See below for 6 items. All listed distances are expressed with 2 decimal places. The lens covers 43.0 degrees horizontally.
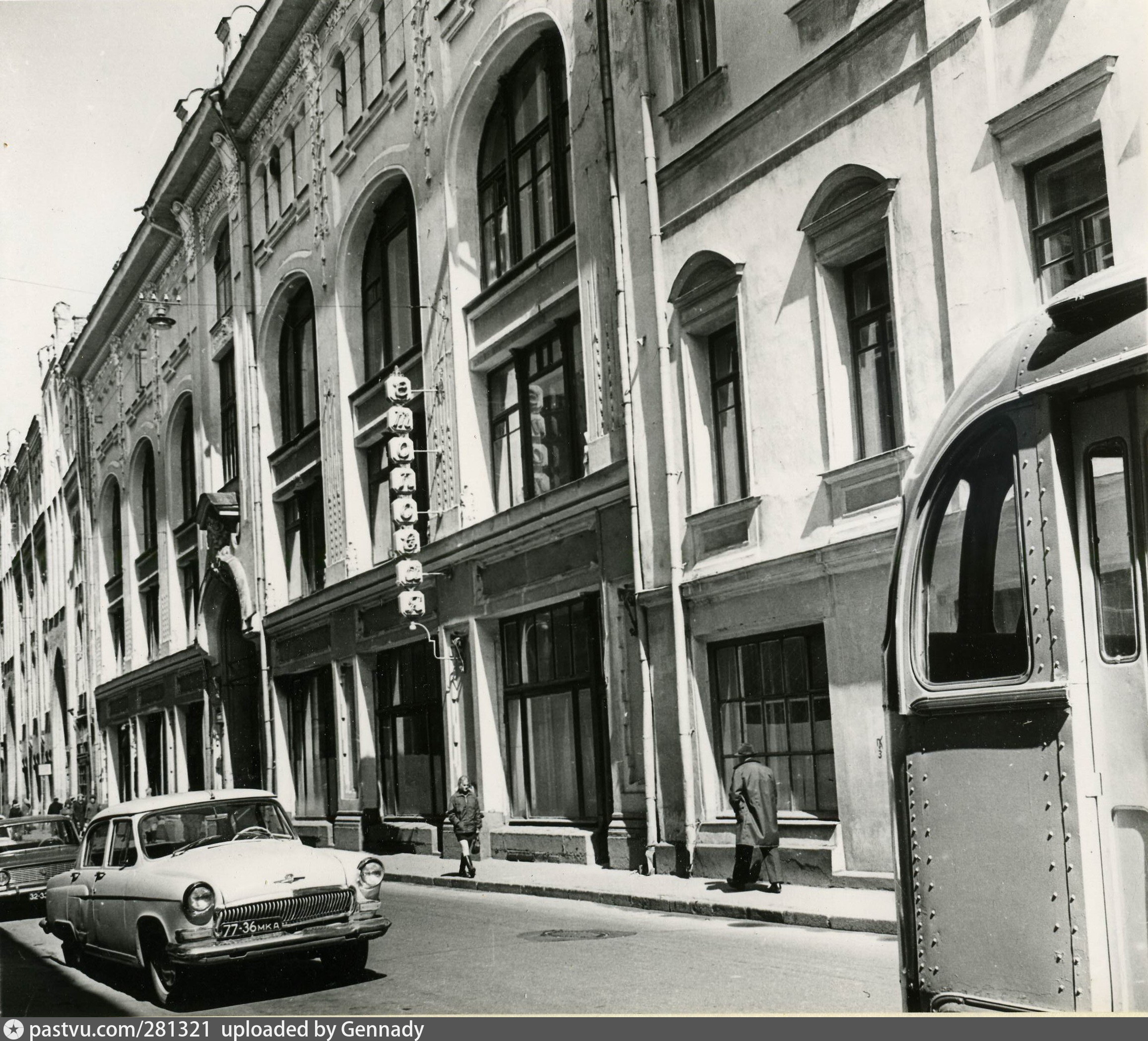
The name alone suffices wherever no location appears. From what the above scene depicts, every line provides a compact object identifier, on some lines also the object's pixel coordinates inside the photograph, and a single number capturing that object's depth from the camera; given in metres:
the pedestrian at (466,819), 18.88
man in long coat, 14.05
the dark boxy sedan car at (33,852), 16.94
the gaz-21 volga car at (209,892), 9.67
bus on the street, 5.16
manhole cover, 11.91
